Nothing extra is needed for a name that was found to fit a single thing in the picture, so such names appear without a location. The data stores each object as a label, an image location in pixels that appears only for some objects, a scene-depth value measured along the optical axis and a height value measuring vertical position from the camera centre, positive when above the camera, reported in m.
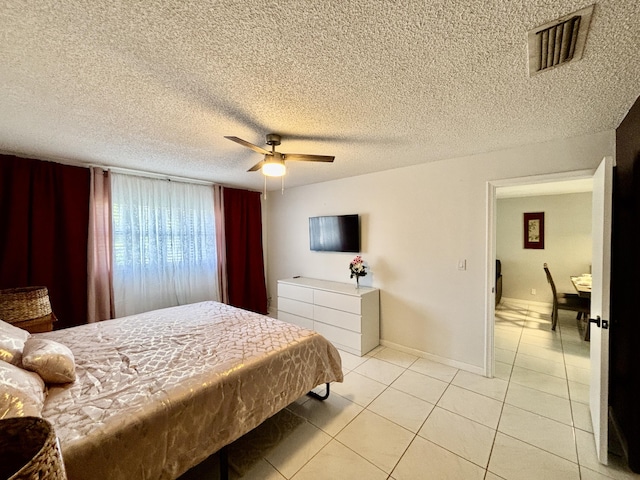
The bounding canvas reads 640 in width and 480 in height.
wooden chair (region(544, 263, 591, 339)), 3.50 -1.03
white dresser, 3.13 -1.05
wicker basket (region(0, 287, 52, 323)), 2.14 -0.58
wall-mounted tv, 3.60 +0.00
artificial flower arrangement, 3.46 -0.49
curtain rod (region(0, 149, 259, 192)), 2.63 +0.83
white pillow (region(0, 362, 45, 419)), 0.97 -0.65
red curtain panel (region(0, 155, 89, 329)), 2.52 +0.06
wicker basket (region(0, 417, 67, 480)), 0.63 -0.53
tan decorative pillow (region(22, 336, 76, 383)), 1.33 -0.67
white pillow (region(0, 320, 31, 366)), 1.33 -0.60
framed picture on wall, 4.87 +0.02
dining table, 3.39 -0.78
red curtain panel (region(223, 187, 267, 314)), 4.25 -0.27
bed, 1.10 -0.83
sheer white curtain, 3.19 -0.12
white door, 1.60 -0.51
